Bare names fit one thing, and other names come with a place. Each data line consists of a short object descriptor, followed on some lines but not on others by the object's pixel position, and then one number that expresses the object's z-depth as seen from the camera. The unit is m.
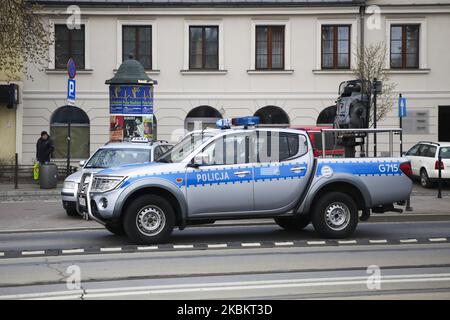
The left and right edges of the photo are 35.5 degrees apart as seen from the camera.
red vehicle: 12.28
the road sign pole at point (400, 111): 19.94
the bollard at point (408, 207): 16.75
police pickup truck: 11.17
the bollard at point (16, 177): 22.62
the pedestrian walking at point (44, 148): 25.12
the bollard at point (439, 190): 20.19
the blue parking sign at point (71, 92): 21.39
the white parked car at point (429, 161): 23.72
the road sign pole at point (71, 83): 21.41
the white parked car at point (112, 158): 15.99
